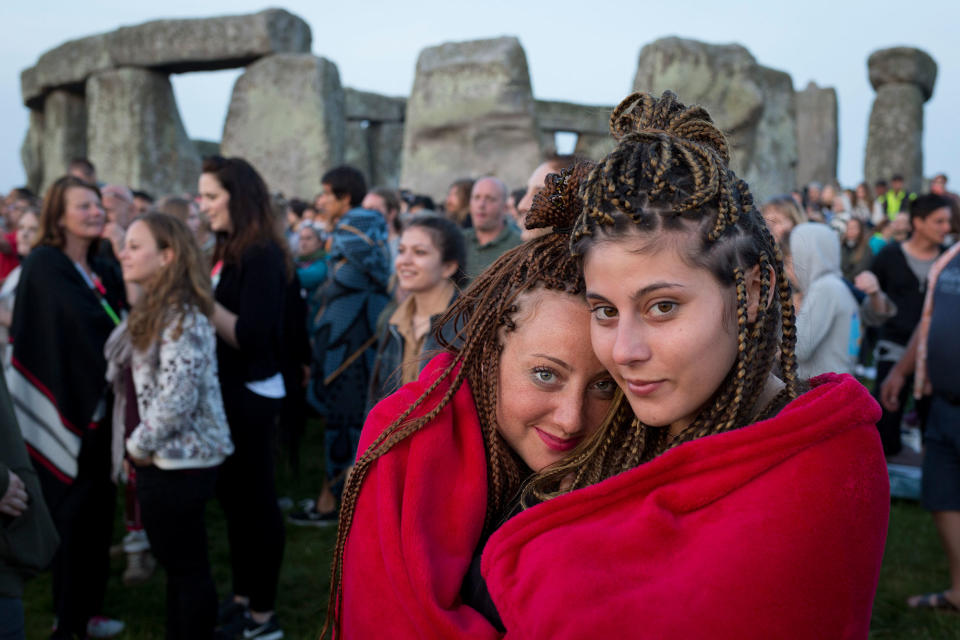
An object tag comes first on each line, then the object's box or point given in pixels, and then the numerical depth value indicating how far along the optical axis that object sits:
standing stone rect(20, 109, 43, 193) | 13.16
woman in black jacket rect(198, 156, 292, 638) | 3.48
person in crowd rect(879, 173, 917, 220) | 11.74
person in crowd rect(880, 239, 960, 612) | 3.68
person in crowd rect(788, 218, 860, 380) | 3.86
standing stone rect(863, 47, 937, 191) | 16.89
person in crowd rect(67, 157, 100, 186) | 7.16
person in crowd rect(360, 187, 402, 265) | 6.02
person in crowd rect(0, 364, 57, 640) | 2.10
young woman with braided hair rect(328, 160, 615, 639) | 1.35
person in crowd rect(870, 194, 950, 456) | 5.23
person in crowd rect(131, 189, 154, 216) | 7.19
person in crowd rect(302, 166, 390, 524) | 4.64
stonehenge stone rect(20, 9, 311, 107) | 10.53
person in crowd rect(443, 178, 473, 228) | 6.78
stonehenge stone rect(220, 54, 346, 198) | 10.45
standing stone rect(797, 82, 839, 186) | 20.80
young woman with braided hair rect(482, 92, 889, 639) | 1.04
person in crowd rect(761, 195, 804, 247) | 4.46
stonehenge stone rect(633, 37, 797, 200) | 12.07
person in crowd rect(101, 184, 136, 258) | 5.15
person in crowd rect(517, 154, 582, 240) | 3.55
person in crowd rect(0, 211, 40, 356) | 3.96
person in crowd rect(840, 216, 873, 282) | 8.23
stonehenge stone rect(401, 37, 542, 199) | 10.94
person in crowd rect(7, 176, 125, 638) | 3.28
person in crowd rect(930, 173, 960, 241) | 5.36
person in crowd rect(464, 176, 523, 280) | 4.83
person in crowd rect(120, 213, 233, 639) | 2.92
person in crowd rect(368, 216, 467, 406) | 3.53
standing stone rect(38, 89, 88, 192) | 12.36
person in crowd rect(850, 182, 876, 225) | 12.46
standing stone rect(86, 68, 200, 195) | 11.06
